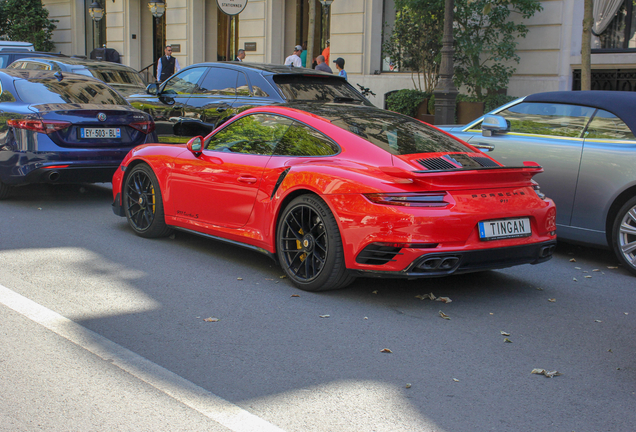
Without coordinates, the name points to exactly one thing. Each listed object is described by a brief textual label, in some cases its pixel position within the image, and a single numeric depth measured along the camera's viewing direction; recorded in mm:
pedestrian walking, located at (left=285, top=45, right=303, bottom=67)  19547
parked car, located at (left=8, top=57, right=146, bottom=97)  14562
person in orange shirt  21428
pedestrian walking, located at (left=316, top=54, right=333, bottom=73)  17481
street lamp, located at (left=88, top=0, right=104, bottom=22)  29677
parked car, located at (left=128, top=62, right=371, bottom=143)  9336
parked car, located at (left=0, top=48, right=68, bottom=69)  17734
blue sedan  8398
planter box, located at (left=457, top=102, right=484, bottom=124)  16422
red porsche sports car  4785
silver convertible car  6234
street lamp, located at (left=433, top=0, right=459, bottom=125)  13391
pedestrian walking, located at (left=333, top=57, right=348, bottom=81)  17891
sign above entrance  13391
